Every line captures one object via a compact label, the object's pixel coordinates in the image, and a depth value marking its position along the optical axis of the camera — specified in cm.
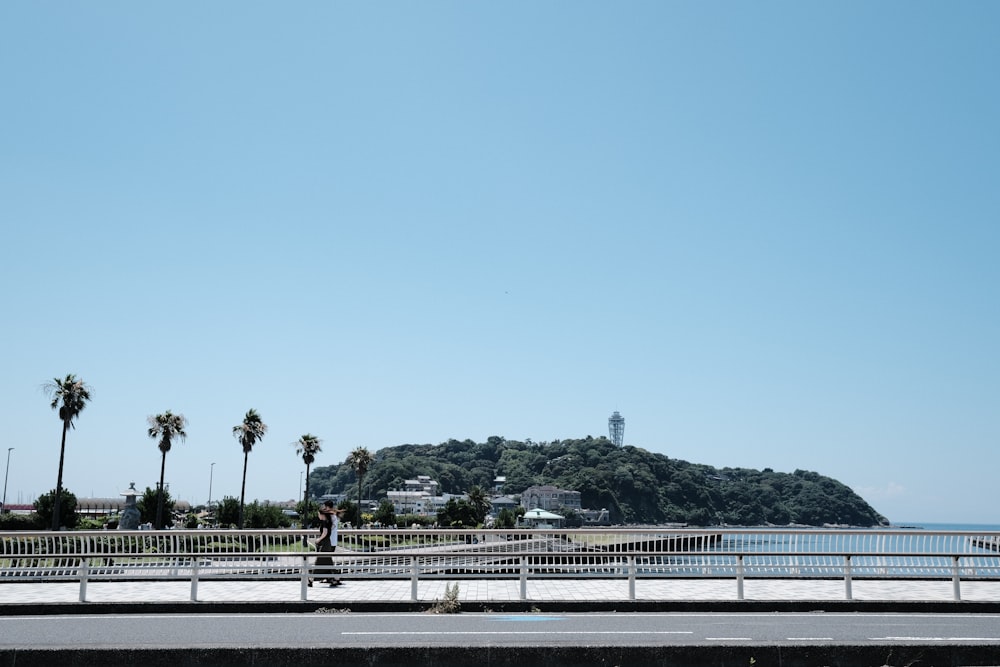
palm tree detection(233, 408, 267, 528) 8175
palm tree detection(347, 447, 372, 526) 10588
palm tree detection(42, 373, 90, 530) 6128
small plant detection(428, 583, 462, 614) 1470
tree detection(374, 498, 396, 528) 10688
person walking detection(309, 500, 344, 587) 1850
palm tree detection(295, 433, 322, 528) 9119
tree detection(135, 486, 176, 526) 6756
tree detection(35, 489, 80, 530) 5672
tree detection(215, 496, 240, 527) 6744
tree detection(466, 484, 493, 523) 13900
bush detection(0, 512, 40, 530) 5426
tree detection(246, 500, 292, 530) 7149
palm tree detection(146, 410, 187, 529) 7294
